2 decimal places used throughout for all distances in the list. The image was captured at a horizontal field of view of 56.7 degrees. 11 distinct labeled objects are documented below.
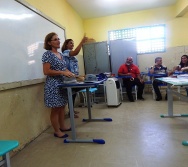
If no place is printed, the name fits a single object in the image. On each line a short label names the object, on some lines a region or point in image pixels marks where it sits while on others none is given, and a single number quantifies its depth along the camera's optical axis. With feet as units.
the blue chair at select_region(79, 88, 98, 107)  14.01
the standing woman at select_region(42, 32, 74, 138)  7.45
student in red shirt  15.75
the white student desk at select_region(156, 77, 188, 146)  9.86
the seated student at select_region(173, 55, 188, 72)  15.13
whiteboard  6.79
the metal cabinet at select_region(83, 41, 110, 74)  18.39
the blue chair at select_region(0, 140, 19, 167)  3.16
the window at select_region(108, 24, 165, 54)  19.53
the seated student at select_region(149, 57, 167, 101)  15.10
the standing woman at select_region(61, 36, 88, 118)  9.82
